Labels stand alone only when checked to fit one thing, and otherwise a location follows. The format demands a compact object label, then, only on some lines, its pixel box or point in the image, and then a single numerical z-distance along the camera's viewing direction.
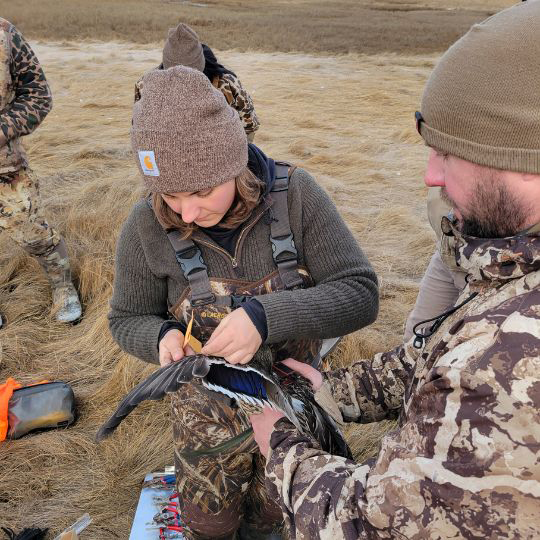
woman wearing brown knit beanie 2.00
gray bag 3.22
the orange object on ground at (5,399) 3.17
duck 1.78
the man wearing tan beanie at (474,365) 1.07
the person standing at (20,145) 3.71
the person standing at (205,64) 3.77
